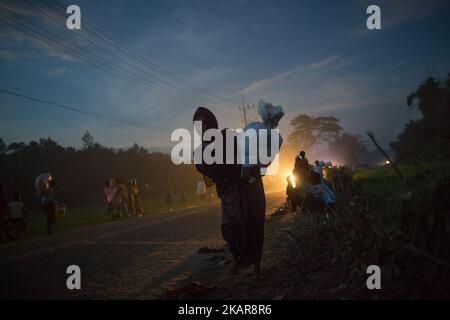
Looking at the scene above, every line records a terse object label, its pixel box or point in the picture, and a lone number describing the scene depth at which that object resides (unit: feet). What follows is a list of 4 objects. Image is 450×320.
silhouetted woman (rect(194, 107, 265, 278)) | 16.90
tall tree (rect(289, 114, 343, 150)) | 313.32
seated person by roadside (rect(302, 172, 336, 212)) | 28.66
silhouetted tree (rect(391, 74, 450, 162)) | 125.90
